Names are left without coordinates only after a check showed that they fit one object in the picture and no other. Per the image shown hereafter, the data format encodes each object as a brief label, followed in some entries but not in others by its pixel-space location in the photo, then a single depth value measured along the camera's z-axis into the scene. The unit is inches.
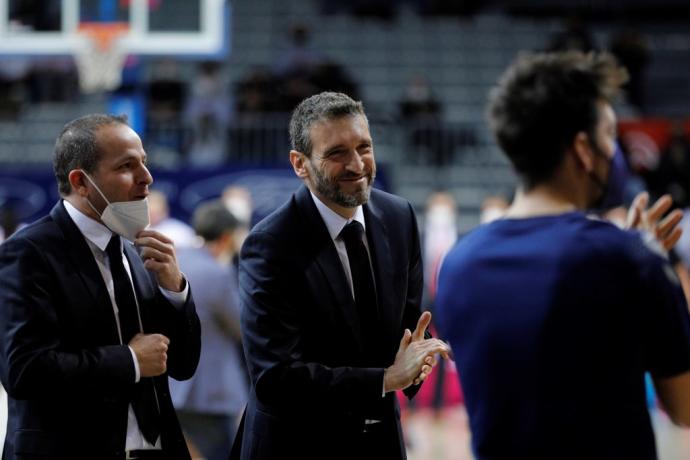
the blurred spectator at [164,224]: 370.9
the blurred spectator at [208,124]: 610.2
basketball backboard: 507.8
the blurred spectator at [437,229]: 517.3
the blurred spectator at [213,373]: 226.4
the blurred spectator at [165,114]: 615.2
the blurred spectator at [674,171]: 593.6
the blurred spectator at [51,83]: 669.3
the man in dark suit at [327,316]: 126.0
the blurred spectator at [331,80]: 634.2
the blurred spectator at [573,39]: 641.6
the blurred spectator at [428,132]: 636.1
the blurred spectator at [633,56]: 661.9
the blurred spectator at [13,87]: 660.1
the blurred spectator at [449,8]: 757.3
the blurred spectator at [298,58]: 647.8
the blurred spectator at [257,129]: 610.5
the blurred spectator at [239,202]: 480.0
